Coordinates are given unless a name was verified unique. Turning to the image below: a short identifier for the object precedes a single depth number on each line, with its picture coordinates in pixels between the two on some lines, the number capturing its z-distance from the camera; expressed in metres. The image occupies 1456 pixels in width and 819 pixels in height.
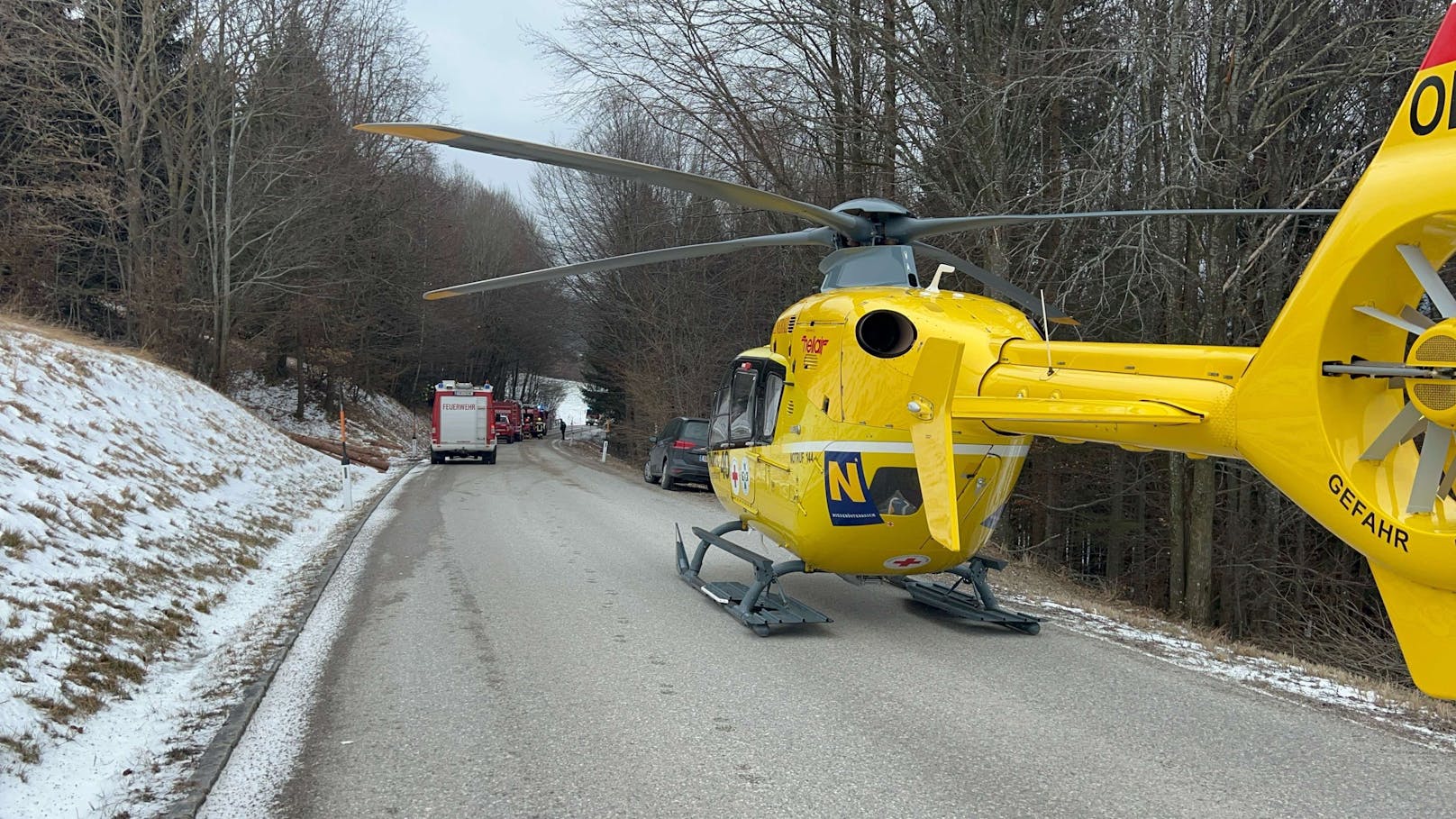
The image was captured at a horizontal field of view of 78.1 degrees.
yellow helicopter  3.08
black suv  20.12
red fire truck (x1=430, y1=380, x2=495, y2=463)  28.27
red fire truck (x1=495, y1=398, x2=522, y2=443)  45.51
